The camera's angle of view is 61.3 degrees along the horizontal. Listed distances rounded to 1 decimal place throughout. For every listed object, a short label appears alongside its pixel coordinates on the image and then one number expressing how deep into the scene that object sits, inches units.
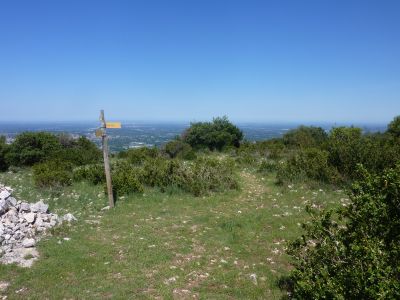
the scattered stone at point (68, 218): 369.6
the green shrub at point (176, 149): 1062.6
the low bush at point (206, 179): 504.7
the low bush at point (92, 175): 573.9
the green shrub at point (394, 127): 984.9
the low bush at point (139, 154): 825.5
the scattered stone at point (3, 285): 228.9
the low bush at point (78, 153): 872.3
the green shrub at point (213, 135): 1352.1
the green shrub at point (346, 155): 508.4
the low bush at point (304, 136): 1071.6
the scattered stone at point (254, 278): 240.4
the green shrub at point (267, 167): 660.1
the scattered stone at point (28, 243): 297.0
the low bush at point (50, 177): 547.2
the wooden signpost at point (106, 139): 411.5
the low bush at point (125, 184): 485.4
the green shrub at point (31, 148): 929.5
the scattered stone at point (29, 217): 345.7
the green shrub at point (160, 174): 532.4
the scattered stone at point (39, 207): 376.4
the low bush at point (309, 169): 510.9
